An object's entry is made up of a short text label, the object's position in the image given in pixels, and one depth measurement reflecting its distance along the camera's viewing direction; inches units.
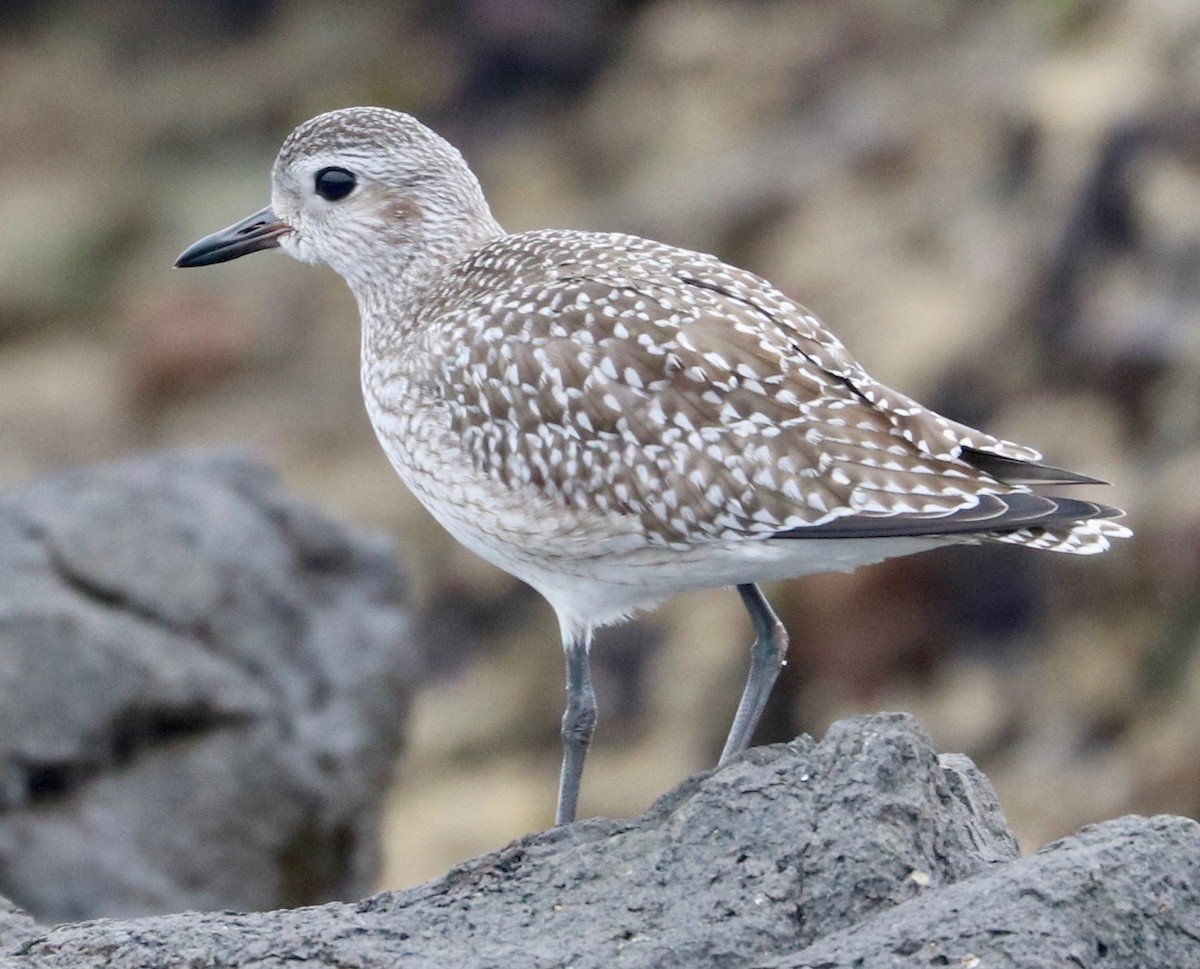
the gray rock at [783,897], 429.4
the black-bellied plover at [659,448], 547.5
